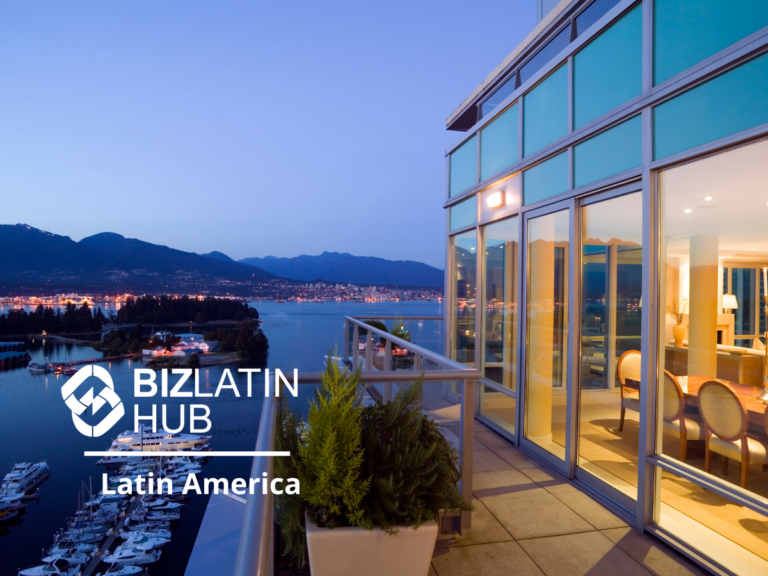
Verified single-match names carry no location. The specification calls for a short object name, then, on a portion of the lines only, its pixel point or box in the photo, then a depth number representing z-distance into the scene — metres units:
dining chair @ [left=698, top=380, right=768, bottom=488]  2.45
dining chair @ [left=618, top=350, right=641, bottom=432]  3.19
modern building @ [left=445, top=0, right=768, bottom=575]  2.46
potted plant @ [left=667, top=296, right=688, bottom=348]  2.89
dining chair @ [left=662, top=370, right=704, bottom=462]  2.80
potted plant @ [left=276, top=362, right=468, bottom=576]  2.06
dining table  2.42
